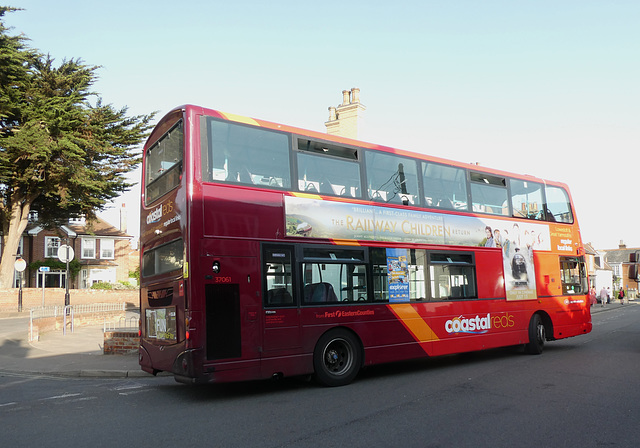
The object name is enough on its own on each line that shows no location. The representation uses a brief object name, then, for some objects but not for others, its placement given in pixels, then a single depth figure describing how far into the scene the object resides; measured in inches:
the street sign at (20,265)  1268.5
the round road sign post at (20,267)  1259.6
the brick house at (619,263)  3599.4
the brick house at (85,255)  1908.2
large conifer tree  1157.7
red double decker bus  314.0
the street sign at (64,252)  791.1
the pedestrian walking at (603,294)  1928.4
